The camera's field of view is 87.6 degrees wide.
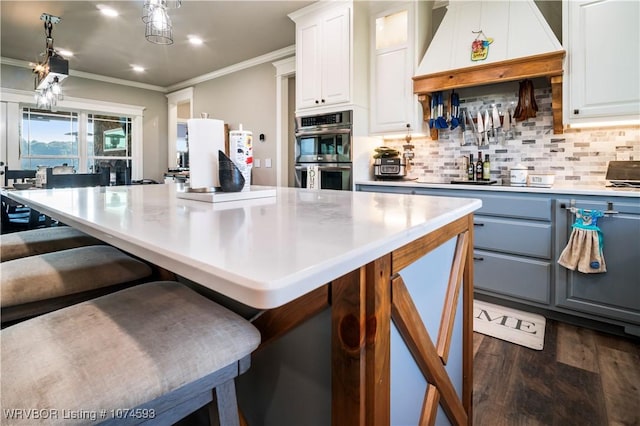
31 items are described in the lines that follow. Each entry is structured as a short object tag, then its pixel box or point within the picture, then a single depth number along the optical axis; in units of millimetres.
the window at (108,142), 5715
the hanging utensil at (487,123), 2885
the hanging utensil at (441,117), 3049
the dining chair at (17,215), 2947
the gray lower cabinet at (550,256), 2049
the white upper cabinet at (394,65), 3068
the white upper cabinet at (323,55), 3141
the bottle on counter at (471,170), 2993
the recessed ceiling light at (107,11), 3254
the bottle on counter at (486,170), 2920
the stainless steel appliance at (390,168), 3182
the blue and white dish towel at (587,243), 2066
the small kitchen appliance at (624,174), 2182
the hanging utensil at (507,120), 2830
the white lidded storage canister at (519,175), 2609
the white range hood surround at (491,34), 2447
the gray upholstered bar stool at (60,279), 956
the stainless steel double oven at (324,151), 3203
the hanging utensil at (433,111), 3086
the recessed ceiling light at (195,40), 3951
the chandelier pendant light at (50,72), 3340
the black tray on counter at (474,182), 2747
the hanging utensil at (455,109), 3025
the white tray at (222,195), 1163
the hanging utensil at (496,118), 2842
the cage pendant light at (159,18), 1971
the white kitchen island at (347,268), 452
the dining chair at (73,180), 2877
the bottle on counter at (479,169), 2943
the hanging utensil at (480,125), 2916
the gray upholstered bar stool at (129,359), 482
